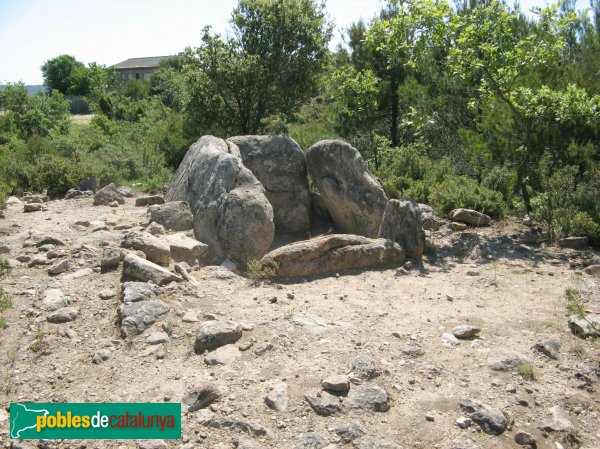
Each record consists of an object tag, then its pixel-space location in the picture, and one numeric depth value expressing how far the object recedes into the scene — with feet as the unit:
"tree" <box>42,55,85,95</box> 164.04
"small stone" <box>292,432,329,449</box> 11.96
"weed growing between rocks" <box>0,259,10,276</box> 19.76
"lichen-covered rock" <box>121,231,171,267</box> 20.98
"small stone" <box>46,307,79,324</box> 16.78
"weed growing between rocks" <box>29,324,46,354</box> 15.28
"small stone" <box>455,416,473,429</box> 12.75
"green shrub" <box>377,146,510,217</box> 30.12
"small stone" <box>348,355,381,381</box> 14.33
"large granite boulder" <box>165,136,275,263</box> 23.11
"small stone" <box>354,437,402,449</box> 11.98
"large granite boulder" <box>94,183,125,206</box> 32.22
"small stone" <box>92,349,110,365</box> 14.97
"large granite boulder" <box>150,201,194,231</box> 25.85
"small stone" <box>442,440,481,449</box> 12.06
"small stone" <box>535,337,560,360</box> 15.79
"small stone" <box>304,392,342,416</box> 13.00
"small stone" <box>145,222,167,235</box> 24.57
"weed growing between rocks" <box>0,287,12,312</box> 17.12
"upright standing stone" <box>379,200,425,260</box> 24.17
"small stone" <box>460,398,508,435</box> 12.73
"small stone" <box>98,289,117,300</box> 18.22
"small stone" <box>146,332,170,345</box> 15.84
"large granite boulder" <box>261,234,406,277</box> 21.81
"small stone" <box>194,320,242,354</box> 15.55
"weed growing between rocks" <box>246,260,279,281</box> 21.15
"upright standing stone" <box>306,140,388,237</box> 27.73
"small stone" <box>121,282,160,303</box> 17.57
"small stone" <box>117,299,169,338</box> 16.30
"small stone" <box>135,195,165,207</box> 31.89
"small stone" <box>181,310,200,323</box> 16.96
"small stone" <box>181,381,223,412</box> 13.10
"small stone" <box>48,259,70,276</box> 19.99
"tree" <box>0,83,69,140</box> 71.61
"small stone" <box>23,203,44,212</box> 30.35
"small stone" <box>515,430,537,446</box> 12.41
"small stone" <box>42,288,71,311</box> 17.51
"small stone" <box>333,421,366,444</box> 12.21
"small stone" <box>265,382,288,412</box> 13.10
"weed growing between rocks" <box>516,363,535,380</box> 14.71
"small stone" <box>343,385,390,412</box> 13.24
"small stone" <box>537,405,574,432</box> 12.89
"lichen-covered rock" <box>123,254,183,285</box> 18.89
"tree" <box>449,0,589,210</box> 26.94
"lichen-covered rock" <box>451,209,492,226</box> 28.86
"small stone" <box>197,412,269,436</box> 12.38
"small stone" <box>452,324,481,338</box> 16.72
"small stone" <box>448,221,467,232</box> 28.19
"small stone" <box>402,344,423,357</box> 15.62
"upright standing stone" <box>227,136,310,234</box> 29.91
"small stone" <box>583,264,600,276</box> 22.23
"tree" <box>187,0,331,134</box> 43.37
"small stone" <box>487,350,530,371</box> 15.05
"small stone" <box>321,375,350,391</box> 13.61
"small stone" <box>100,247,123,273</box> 19.99
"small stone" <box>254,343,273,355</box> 15.39
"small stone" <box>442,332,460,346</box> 16.38
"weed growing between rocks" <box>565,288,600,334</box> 16.99
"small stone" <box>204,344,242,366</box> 14.89
